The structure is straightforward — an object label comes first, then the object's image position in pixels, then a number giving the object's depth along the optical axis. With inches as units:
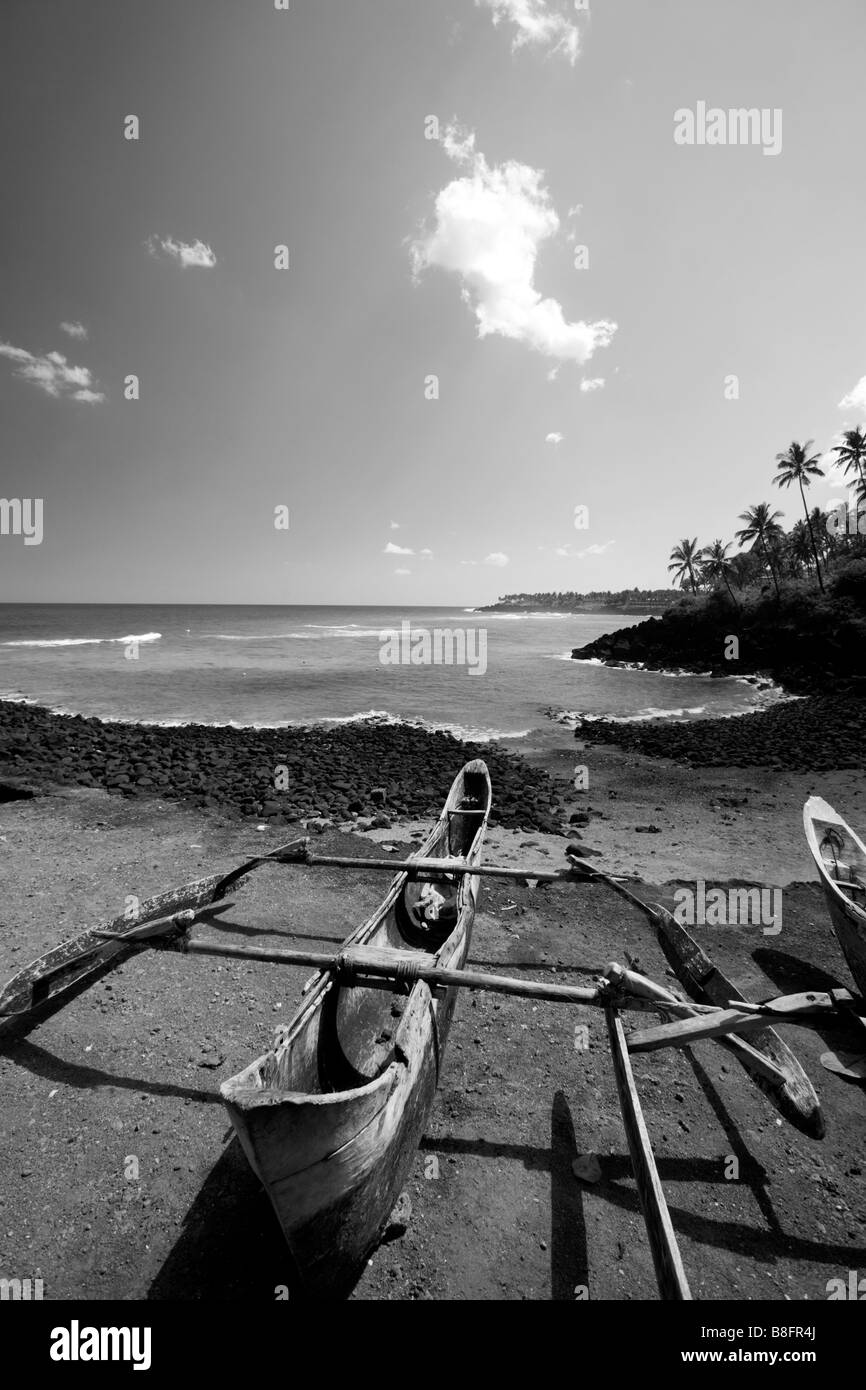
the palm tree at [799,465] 1844.2
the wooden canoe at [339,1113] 108.0
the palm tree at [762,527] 2000.5
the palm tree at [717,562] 1969.7
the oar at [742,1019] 162.9
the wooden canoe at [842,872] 242.4
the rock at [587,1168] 162.7
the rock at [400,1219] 145.3
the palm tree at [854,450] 1785.2
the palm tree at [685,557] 2604.3
